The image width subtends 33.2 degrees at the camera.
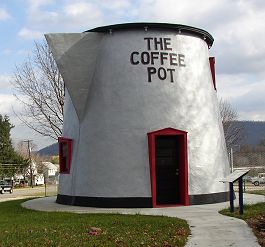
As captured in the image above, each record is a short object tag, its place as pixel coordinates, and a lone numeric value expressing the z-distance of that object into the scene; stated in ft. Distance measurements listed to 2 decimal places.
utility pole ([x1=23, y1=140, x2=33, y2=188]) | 222.19
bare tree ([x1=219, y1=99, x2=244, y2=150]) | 150.25
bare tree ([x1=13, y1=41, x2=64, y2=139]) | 97.60
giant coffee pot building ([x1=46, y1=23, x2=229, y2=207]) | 48.62
